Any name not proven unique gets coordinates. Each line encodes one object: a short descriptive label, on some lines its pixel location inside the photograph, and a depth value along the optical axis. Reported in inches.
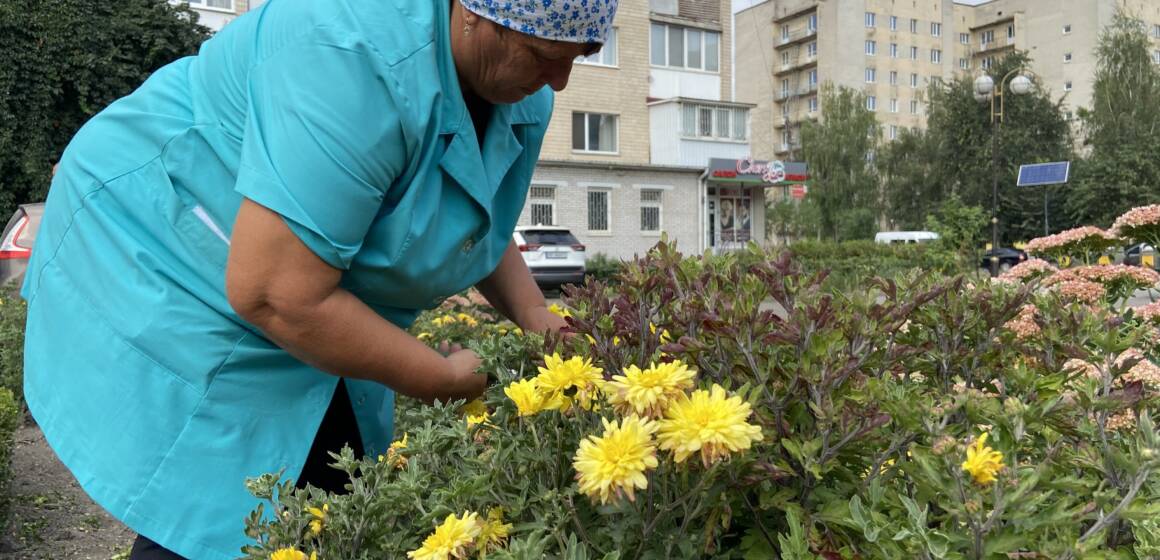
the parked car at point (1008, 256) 1176.9
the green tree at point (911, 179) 1782.7
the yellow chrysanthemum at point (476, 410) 58.4
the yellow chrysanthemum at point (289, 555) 46.8
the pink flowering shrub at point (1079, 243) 125.0
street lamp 751.1
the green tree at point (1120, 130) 1398.9
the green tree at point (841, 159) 1854.1
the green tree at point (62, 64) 681.0
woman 48.8
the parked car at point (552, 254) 781.9
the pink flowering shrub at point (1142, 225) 115.9
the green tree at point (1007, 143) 1622.8
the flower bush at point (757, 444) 36.6
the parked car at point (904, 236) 1391.5
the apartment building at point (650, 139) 1065.5
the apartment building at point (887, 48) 2551.7
